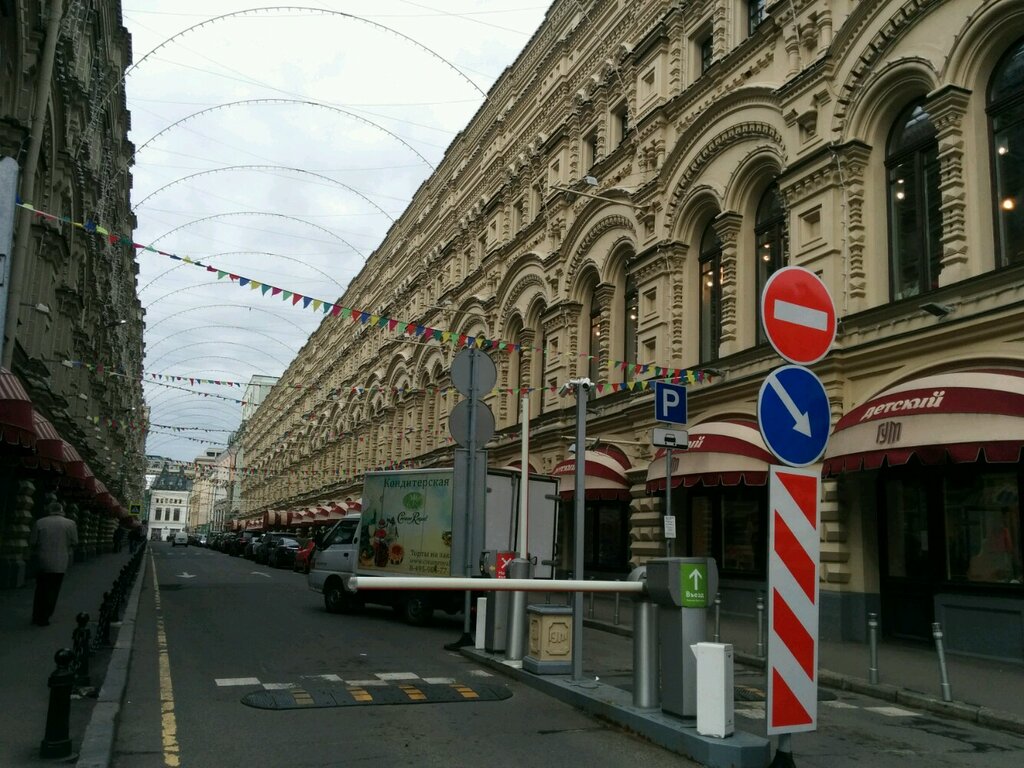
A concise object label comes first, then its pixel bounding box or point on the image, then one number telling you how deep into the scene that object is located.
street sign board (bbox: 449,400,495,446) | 11.95
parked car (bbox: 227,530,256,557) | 55.58
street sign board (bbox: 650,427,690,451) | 13.97
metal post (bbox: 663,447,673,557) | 13.07
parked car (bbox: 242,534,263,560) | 49.44
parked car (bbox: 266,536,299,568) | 39.91
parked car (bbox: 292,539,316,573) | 33.70
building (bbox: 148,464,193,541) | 190.50
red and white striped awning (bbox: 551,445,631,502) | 21.39
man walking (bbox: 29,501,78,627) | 13.84
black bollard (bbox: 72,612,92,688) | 8.20
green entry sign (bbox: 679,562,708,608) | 7.21
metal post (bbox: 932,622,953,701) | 9.45
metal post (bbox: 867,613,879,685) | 10.48
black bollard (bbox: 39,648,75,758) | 6.29
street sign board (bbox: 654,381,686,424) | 14.65
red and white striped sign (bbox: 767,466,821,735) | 5.57
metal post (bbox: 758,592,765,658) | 11.15
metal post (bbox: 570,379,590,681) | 9.42
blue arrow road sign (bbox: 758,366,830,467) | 5.59
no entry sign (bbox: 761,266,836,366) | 5.94
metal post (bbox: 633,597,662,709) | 7.88
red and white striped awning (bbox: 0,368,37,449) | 11.38
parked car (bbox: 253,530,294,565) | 44.06
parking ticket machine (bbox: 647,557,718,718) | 7.21
